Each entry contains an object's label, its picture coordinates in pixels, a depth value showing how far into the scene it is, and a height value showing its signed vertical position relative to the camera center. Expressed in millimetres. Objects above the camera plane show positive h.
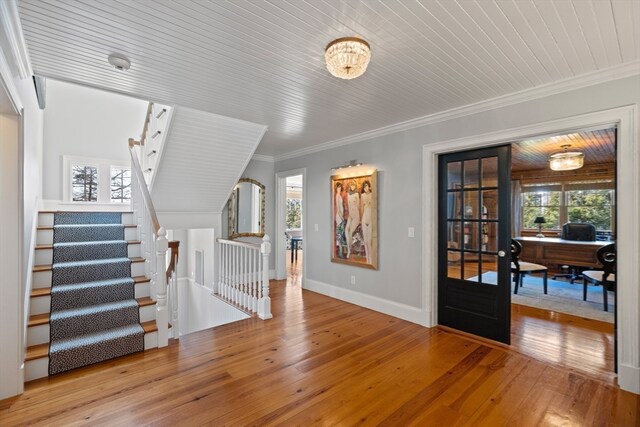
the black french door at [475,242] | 3070 -296
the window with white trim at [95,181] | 5336 +650
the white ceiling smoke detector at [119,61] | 2176 +1167
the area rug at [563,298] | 3914 -1314
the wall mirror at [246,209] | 5500 +110
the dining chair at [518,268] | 4926 -894
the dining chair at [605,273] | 4016 -828
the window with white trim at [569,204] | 6871 +300
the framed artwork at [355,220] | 4133 -69
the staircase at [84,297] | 2523 -837
